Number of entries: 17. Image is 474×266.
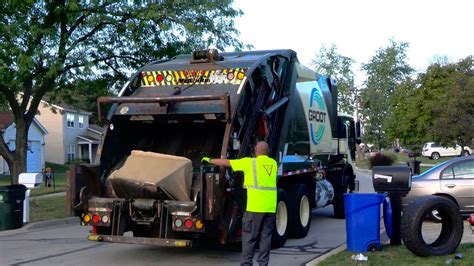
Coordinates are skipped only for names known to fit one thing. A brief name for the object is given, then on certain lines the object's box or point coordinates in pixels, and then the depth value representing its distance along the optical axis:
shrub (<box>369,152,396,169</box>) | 27.58
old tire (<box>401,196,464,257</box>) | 8.37
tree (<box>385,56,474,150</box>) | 30.88
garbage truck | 8.49
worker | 7.47
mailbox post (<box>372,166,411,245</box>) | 9.10
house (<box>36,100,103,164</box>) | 53.84
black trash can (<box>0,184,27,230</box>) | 13.49
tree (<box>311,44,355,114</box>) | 55.51
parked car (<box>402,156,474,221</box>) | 12.18
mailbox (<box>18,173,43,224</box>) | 14.02
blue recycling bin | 8.91
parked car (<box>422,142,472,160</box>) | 50.97
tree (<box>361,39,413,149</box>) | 52.94
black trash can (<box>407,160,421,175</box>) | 18.59
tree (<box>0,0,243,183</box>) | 14.45
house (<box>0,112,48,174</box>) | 43.20
